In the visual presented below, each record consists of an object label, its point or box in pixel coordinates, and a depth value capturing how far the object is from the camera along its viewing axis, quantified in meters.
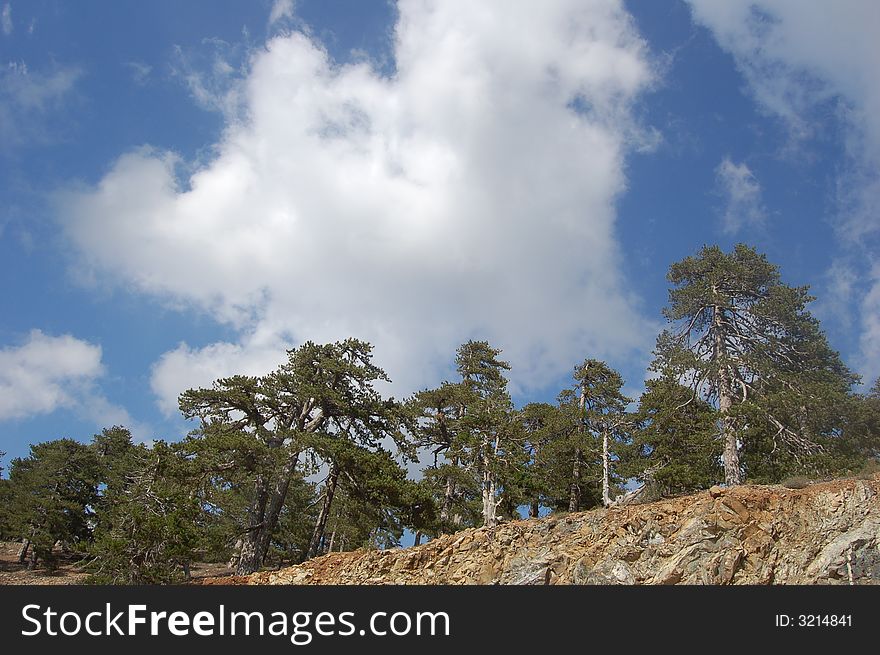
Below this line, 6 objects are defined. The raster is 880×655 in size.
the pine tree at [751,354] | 24.77
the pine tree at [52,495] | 38.84
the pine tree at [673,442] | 24.50
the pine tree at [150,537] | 20.02
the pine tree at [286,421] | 23.52
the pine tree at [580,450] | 29.16
